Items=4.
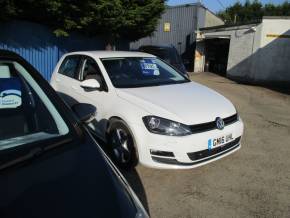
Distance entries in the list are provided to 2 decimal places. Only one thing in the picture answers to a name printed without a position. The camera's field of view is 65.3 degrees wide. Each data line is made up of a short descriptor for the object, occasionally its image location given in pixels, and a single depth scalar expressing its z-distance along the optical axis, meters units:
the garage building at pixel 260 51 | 11.45
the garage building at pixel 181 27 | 16.62
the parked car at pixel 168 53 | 8.20
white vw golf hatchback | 2.69
